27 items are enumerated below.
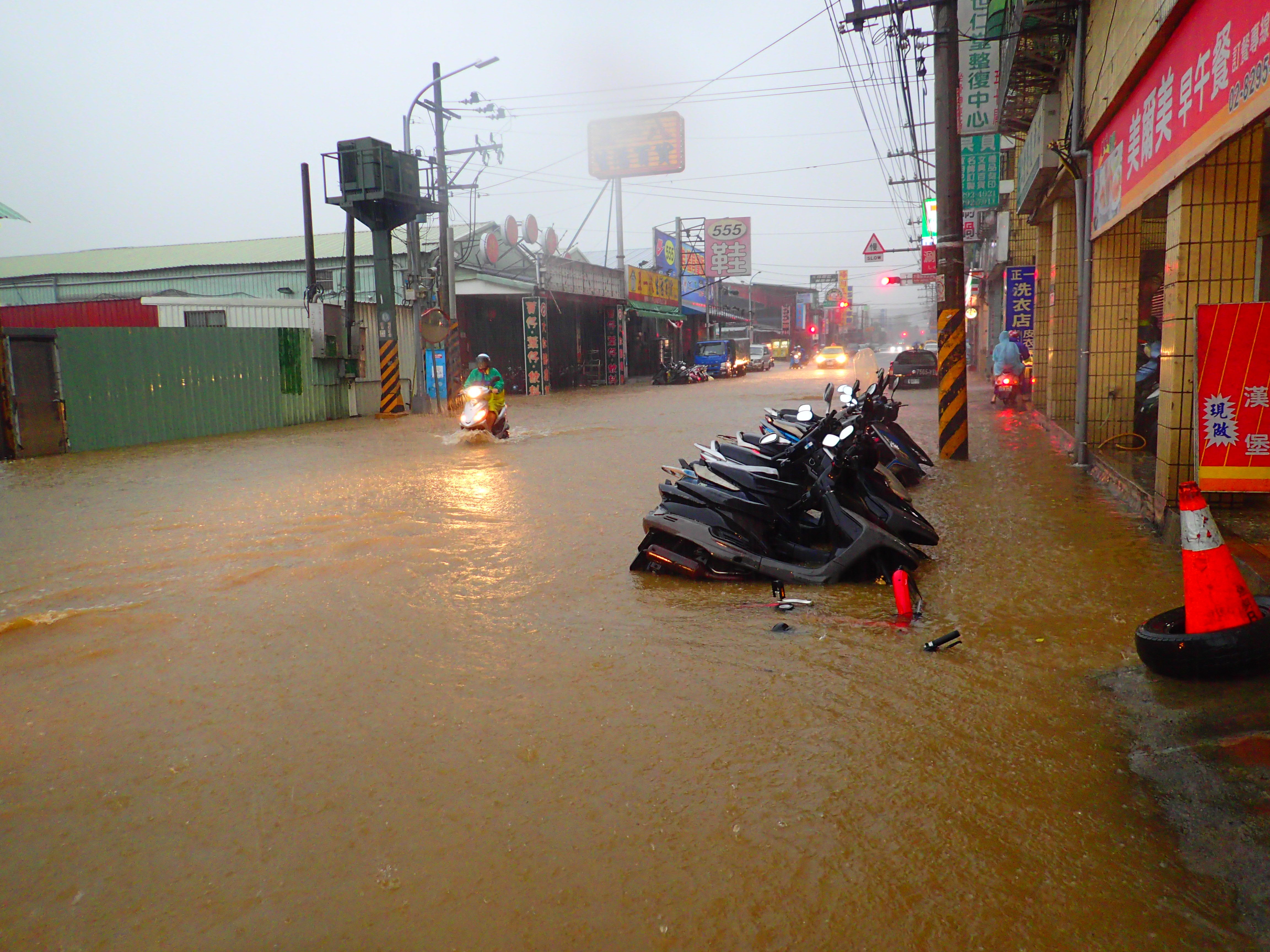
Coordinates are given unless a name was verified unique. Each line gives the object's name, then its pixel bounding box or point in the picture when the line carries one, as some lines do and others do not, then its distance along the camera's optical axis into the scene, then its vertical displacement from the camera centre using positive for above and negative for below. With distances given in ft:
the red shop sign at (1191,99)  15.52 +5.62
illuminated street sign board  179.93 +45.92
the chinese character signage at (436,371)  80.74 +0.20
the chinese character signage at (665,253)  150.10 +19.65
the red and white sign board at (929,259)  111.96 +13.21
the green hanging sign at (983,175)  70.38 +14.84
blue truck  139.64 +1.59
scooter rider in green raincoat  47.37 -0.34
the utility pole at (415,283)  71.61 +7.43
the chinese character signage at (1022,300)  71.20 +4.96
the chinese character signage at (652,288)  126.11 +12.36
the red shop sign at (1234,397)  17.61 -0.83
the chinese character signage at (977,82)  58.03 +18.82
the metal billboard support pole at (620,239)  125.80 +20.56
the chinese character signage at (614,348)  124.67 +2.94
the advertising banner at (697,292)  159.43 +14.08
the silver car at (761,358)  176.04 +1.69
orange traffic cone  12.17 -3.12
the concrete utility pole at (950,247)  35.70 +4.72
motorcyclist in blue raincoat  64.85 +0.18
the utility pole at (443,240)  72.90 +11.03
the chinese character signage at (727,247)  157.48 +21.43
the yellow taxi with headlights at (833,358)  160.45 +1.22
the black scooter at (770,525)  18.15 -3.37
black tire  11.80 -3.98
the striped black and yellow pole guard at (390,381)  67.82 -0.55
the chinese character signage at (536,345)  98.73 +2.92
